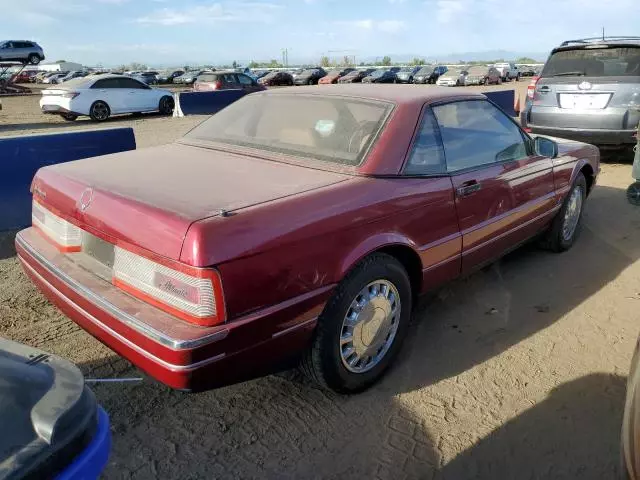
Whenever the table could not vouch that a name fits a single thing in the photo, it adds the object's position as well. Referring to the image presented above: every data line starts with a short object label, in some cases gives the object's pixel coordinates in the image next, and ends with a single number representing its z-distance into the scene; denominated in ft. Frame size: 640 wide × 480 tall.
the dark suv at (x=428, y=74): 127.54
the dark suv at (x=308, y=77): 131.82
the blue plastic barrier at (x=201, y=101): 56.49
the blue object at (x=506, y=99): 43.62
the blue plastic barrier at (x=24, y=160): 16.43
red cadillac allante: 7.02
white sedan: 51.18
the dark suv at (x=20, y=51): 116.16
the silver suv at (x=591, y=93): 23.56
